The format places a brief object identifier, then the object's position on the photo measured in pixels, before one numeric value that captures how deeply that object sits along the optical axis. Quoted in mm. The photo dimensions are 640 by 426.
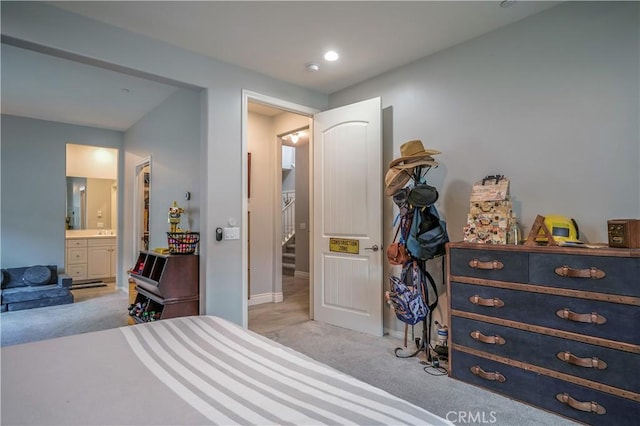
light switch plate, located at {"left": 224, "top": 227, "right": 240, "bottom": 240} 3168
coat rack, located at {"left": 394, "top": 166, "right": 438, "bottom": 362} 2808
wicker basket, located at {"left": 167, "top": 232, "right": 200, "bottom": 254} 3102
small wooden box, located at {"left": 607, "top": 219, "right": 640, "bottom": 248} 1812
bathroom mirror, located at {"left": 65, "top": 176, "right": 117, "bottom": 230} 6719
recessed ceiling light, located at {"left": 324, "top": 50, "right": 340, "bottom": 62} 3061
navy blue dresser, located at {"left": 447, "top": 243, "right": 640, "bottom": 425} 1784
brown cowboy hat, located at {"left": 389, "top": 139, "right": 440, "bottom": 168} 2793
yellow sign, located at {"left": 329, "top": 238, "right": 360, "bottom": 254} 3546
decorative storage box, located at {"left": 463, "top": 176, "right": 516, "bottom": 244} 2326
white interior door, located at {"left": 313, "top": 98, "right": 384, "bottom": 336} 3406
